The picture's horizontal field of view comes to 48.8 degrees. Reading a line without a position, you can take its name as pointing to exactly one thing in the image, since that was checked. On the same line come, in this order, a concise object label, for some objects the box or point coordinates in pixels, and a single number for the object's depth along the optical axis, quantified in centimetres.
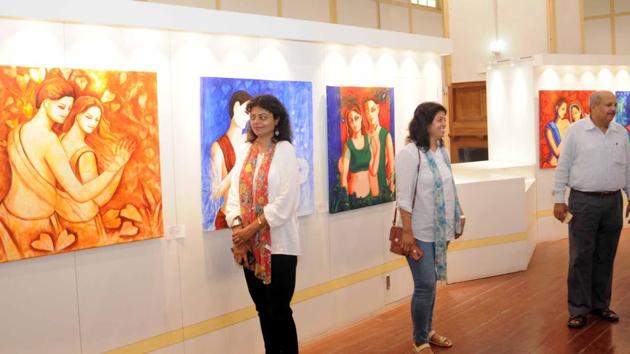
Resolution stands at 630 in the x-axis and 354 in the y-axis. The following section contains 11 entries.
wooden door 1424
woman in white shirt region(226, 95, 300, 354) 447
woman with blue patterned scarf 496
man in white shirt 570
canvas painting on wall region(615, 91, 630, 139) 1126
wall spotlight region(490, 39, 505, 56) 1447
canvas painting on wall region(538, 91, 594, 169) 1033
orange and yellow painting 395
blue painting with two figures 506
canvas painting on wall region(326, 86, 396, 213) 626
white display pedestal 794
